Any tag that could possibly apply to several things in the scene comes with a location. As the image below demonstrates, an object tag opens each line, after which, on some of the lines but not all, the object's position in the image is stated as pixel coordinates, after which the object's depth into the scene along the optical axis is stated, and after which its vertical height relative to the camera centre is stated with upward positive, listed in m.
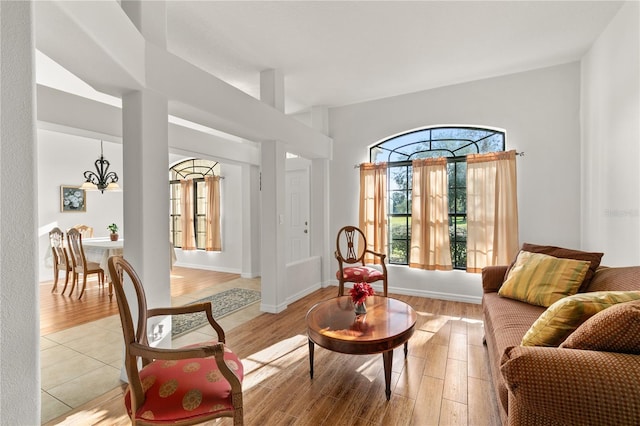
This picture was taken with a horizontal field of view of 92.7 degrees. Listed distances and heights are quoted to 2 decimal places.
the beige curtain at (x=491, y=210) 3.74 -0.02
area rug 3.31 -1.25
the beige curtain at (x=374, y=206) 4.54 +0.05
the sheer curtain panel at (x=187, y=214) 6.66 -0.07
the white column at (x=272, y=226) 3.72 -0.19
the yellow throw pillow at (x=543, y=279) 2.19 -0.54
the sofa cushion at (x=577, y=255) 2.21 -0.37
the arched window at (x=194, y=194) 6.62 +0.37
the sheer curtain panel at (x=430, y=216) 4.14 -0.10
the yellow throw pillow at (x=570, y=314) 1.35 -0.48
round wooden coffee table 1.90 -0.81
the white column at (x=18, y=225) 0.87 -0.04
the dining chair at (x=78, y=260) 4.30 -0.70
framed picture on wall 5.86 +0.25
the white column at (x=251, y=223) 5.57 -0.24
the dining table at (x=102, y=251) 4.36 -0.57
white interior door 5.57 -0.08
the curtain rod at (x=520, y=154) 3.73 +0.66
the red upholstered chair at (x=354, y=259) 3.69 -0.70
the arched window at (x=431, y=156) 4.14 +0.60
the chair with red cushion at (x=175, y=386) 1.27 -0.77
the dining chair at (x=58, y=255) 4.55 -0.66
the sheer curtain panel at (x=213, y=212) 6.32 -0.03
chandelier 5.03 +0.44
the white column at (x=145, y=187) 2.18 +0.17
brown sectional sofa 1.00 -0.61
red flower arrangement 2.31 -0.64
